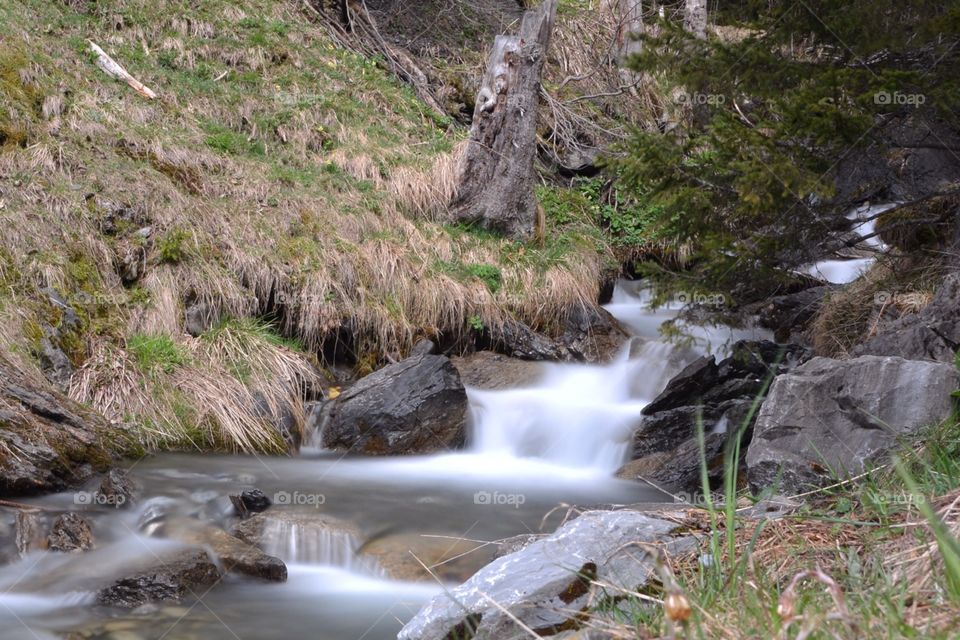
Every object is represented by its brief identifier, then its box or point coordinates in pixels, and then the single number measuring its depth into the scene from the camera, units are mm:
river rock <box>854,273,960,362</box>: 4910
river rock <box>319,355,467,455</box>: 6715
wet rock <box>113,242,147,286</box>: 7301
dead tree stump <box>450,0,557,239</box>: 9812
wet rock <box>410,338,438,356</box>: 7882
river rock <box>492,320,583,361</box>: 8422
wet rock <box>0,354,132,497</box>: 4859
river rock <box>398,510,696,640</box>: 2385
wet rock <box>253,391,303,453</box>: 6629
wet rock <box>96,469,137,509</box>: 4875
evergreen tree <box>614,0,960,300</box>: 5016
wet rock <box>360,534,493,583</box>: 4379
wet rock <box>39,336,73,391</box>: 6125
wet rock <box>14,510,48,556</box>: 4297
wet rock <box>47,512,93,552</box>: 4355
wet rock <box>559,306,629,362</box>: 8648
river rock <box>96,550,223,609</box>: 3893
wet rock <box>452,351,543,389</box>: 7883
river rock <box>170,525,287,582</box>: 4332
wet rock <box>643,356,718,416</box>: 6855
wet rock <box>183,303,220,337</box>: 7273
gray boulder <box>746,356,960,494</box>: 3719
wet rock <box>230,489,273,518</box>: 5012
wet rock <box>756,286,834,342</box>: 8094
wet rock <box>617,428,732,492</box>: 5699
